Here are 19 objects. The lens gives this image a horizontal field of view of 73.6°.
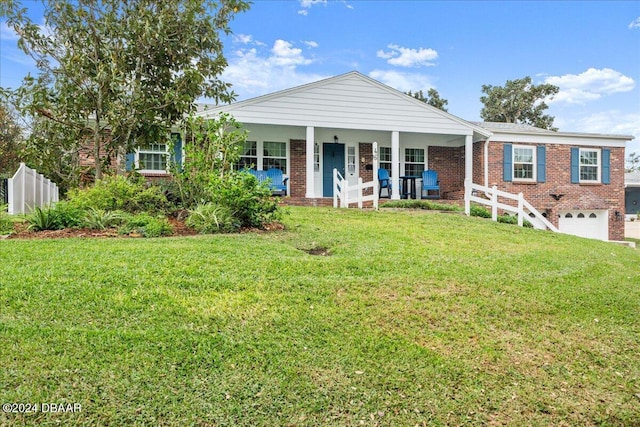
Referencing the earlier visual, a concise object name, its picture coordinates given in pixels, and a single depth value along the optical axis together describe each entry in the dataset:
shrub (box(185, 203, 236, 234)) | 6.96
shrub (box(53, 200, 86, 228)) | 7.01
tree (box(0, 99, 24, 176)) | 18.52
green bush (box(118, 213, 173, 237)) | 6.67
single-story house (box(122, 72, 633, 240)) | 13.68
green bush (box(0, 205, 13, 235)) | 6.60
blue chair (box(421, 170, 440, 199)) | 14.98
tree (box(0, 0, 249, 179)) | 8.73
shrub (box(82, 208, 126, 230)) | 6.94
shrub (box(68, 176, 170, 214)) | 7.48
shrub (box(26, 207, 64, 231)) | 6.80
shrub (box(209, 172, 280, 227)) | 7.02
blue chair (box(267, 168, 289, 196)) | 13.44
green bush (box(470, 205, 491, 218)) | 12.27
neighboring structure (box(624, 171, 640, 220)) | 33.12
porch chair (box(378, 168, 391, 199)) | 15.23
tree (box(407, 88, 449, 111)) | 35.78
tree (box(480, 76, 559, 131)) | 36.38
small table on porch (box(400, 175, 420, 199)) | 15.77
